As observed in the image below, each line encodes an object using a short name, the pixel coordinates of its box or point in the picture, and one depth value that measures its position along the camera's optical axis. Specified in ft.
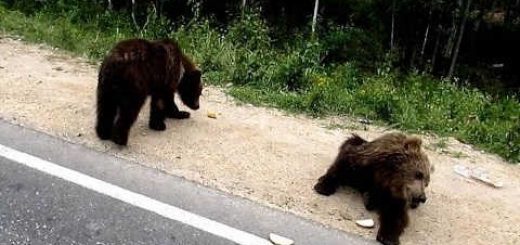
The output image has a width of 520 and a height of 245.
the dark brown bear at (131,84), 17.83
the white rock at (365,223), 15.66
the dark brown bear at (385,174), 15.96
